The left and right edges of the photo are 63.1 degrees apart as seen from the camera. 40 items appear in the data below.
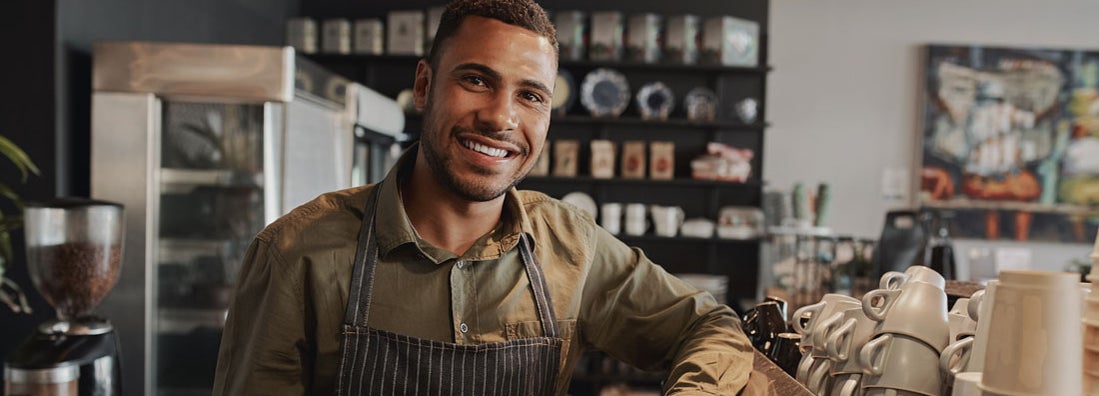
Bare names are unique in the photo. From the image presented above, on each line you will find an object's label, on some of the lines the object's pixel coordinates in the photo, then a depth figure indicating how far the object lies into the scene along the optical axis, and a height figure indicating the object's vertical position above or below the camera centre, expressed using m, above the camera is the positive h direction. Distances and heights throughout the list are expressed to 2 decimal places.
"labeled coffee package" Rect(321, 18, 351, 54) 5.62 +0.78
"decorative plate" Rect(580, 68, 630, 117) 5.69 +0.48
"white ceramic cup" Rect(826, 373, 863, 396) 1.16 -0.27
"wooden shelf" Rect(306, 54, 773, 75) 5.59 +0.65
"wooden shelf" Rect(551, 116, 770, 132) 5.57 +0.30
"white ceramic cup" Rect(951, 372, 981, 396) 0.95 -0.22
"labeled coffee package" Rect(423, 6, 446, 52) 5.52 +0.87
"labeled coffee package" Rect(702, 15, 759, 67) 5.54 +0.82
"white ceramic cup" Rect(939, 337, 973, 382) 1.10 -0.22
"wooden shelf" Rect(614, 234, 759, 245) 5.64 -0.44
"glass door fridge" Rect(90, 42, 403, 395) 2.94 -0.06
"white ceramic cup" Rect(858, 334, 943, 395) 1.12 -0.23
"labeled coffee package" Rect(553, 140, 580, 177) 5.59 +0.06
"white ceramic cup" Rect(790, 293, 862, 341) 1.33 -0.20
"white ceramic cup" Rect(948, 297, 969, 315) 1.33 -0.19
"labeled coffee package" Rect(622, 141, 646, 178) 5.61 +0.06
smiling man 1.50 -0.21
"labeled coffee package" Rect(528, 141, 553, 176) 5.58 +0.01
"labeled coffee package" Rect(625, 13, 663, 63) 5.56 +0.82
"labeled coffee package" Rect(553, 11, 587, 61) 5.57 +0.84
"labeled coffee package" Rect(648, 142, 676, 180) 5.62 +0.05
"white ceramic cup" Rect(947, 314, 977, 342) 1.20 -0.20
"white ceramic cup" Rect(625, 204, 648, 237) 5.59 -0.31
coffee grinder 2.16 -0.39
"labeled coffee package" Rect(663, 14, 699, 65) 5.55 +0.82
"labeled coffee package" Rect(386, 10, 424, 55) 5.59 +0.81
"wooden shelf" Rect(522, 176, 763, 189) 5.62 -0.08
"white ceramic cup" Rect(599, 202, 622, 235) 5.55 -0.30
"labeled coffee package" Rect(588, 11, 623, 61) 5.58 +0.82
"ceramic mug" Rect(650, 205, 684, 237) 5.60 -0.31
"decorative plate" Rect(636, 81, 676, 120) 5.70 +0.44
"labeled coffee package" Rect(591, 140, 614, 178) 5.61 +0.06
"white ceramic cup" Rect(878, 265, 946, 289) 1.20 -0.14
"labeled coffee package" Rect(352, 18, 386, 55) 5.61 +0.78
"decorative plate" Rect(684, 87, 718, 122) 5.69 +0.43
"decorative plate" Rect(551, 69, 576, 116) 5.63 +0.47
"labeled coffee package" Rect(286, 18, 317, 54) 5.60 +0.78
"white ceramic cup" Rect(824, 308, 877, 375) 1.18 -0.22
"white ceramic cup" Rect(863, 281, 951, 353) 1.14 -0.18
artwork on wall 6.11 +0.31
